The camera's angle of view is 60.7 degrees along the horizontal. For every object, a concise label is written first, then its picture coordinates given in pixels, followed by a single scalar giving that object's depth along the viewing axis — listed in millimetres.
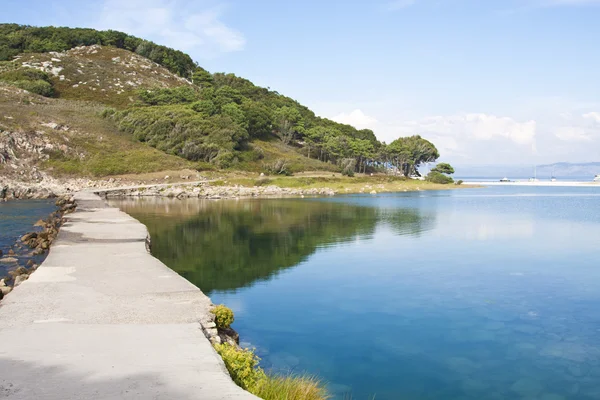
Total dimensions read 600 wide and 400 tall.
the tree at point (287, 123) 99312
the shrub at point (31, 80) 83800
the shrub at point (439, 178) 92750
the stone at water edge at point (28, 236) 21825
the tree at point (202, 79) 118062
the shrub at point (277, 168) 74000
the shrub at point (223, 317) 9805
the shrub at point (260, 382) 6898
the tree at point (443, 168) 101881
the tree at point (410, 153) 100125
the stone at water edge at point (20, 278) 13344
